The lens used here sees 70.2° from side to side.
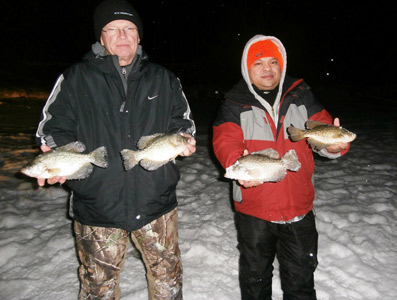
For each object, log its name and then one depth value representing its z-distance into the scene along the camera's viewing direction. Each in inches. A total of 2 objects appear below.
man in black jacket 88.9
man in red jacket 99.8
